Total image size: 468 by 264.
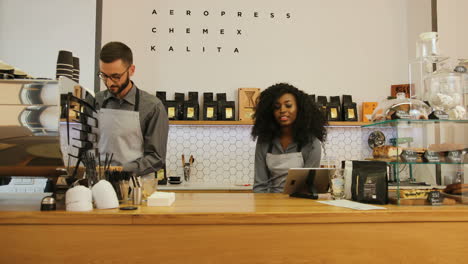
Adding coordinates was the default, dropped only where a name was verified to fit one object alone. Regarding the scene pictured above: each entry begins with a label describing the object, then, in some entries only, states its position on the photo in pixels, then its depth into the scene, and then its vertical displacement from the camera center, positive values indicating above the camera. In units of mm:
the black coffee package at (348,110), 3910 +454
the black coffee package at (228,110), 3812 +440
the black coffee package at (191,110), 3767 +434
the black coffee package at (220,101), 3845 +533
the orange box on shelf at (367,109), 3982 +473
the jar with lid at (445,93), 1688 +281
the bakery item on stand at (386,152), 1605 +16
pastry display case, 1598 -9
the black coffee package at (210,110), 3793 +437
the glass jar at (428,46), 1897 +540
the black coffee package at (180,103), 3779 +498
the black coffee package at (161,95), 3845 +587
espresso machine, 1411 +99
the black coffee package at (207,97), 3902 +577
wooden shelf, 3697 +309
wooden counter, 1321 -278
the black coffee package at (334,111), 3869 +442
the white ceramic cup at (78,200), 1377 -159
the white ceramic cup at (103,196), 1430 -150
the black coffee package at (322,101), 3914 +548
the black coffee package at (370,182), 1616 -112
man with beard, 2236 +210
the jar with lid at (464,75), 1772 +370
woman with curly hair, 2508 +137
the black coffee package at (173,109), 3754 +440
